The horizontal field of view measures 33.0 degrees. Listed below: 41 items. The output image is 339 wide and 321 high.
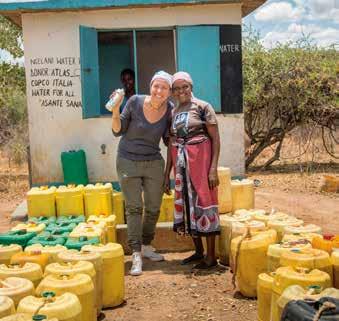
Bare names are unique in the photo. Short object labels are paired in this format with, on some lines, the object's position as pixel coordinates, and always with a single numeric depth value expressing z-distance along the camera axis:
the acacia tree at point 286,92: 12.34
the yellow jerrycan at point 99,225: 5.24
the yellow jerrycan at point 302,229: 4.85
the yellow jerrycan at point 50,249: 4.27
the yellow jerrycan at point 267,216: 5.46
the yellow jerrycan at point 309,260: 3.77
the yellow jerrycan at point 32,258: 4.11
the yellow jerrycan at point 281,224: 5.10
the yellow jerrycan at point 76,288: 3.53
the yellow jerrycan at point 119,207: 6.73
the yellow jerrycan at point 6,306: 3.02
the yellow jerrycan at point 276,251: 4.09
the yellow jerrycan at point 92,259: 4.10
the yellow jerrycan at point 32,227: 5.25
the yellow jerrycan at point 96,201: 6.43
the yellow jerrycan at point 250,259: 4.59
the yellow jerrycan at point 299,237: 4.52
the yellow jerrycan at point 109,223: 5.71
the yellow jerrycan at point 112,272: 4.48
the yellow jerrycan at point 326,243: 4.16
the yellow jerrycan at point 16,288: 3.36
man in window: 8.42
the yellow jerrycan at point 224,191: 6.83
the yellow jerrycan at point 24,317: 2.86
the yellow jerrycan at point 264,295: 3.79
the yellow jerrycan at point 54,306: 3.07
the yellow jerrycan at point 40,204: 6.37
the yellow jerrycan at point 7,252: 4.35
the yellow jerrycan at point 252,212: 5.71
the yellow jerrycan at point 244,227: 5.12
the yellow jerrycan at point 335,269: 3.84
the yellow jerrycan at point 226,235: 5.63
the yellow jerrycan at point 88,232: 4.89
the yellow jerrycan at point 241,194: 7.02
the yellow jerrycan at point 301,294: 3.05
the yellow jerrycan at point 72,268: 3.78
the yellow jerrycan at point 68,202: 6.39
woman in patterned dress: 5.38
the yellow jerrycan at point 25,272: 3.72
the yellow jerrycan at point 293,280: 3.38
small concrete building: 7.77
